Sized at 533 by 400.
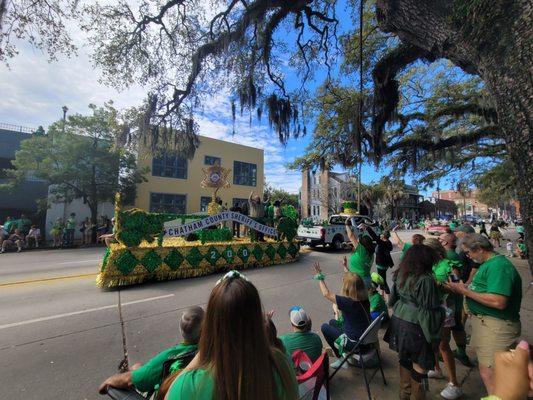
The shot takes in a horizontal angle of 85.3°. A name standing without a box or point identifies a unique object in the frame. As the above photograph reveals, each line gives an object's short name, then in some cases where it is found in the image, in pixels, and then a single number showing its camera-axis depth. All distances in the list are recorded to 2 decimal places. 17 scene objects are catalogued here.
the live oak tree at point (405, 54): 2.74
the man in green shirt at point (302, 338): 2.64
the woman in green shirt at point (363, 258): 4.64
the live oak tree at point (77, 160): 15.74
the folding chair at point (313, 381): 1.91
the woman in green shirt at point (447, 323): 2.88
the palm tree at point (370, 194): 42.25
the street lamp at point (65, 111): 17.83
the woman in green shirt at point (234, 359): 1.14
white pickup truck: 13.49
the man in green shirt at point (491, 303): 2.41
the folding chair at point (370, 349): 2.95
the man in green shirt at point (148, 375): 1.87
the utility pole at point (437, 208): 65.06
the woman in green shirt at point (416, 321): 2.62
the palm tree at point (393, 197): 44.42
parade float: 7.10
